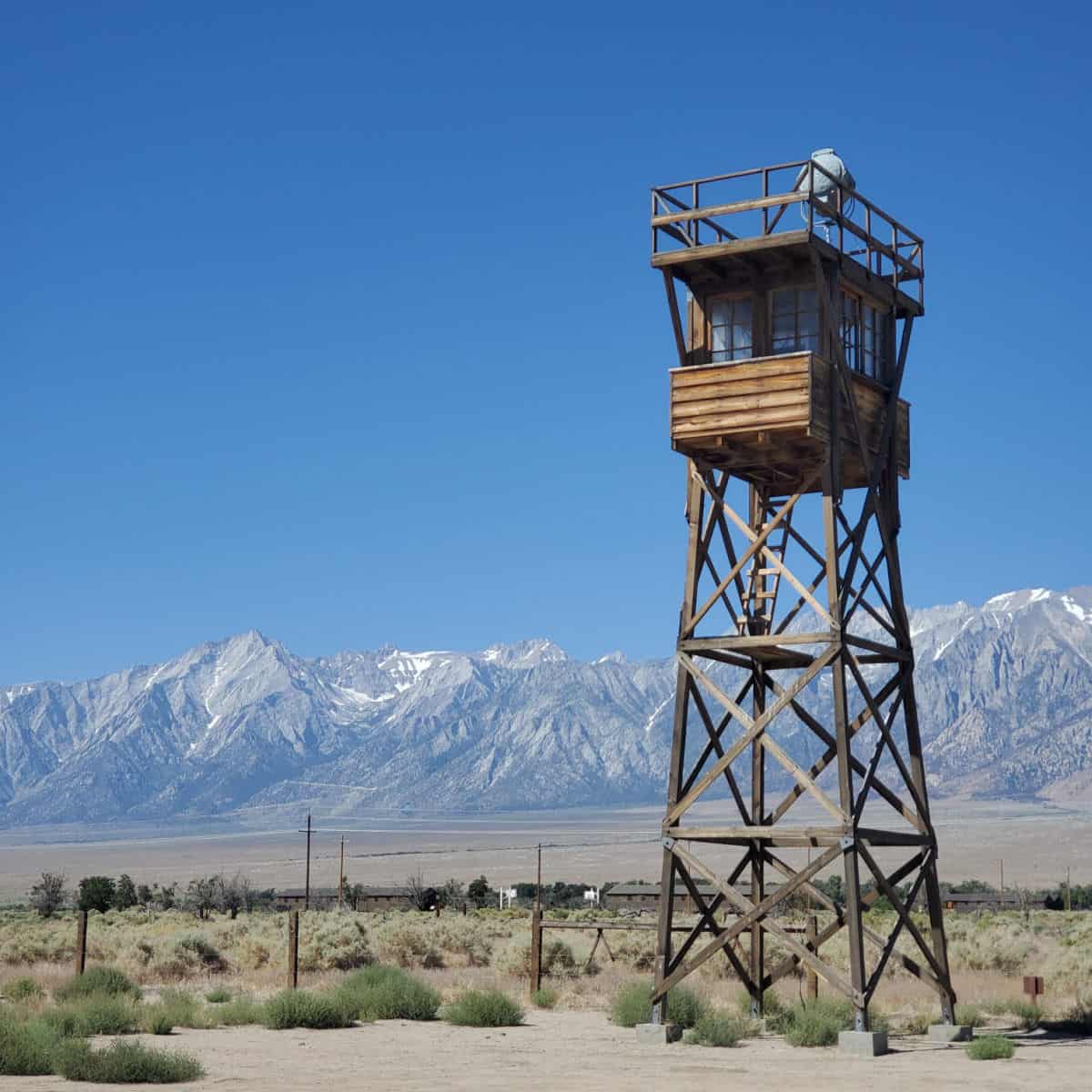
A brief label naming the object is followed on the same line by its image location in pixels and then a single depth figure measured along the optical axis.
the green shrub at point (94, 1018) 23.70
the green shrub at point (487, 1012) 27.14
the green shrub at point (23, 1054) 20.02
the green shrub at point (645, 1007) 25.64
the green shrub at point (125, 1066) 19.47
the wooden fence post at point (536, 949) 30.81
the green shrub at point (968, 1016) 26.92
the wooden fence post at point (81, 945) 31.66
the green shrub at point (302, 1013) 26.41
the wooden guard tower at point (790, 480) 24.42
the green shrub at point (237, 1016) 26.91
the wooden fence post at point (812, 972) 27.11
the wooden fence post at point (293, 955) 30.09
